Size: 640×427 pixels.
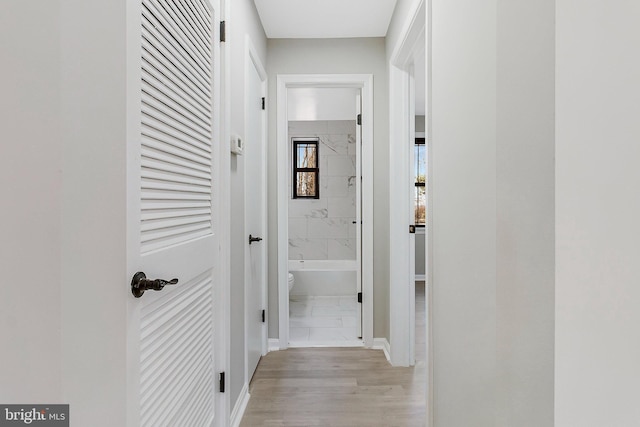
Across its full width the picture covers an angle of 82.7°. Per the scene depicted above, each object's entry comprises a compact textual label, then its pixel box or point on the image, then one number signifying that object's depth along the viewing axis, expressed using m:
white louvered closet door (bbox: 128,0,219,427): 0.92
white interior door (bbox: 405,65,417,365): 2.67
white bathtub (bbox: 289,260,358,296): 4.55
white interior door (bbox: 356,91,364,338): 3.10
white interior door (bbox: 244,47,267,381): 2.30
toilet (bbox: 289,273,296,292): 3.98
